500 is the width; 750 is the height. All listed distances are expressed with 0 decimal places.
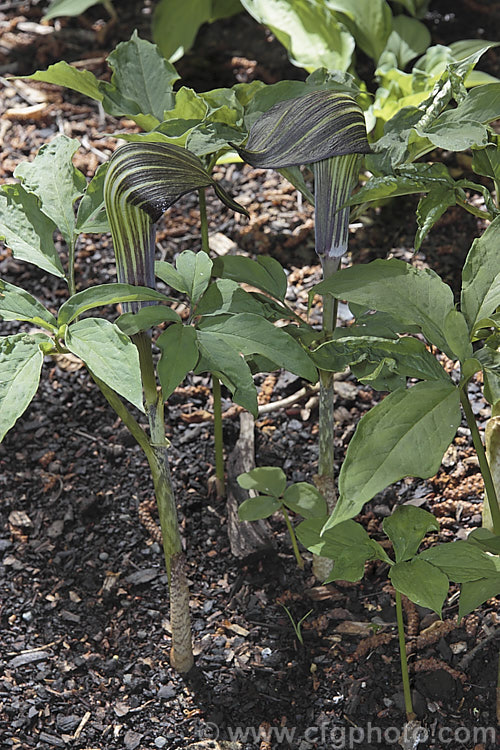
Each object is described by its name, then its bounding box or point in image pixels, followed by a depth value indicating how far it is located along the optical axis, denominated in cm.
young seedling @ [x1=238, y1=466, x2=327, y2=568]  165
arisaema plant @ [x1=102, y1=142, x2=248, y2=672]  146
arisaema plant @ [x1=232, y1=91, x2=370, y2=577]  149
